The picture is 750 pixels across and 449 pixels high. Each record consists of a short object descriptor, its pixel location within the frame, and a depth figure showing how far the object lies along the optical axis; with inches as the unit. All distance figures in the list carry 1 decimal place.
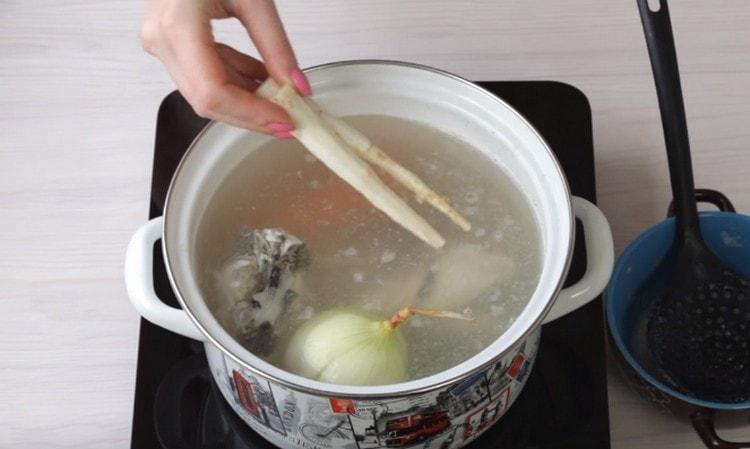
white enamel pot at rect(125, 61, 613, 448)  23.6
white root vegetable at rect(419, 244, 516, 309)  27.6
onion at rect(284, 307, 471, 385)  24.9
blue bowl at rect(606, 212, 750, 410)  30.7
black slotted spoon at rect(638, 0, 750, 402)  28.6
